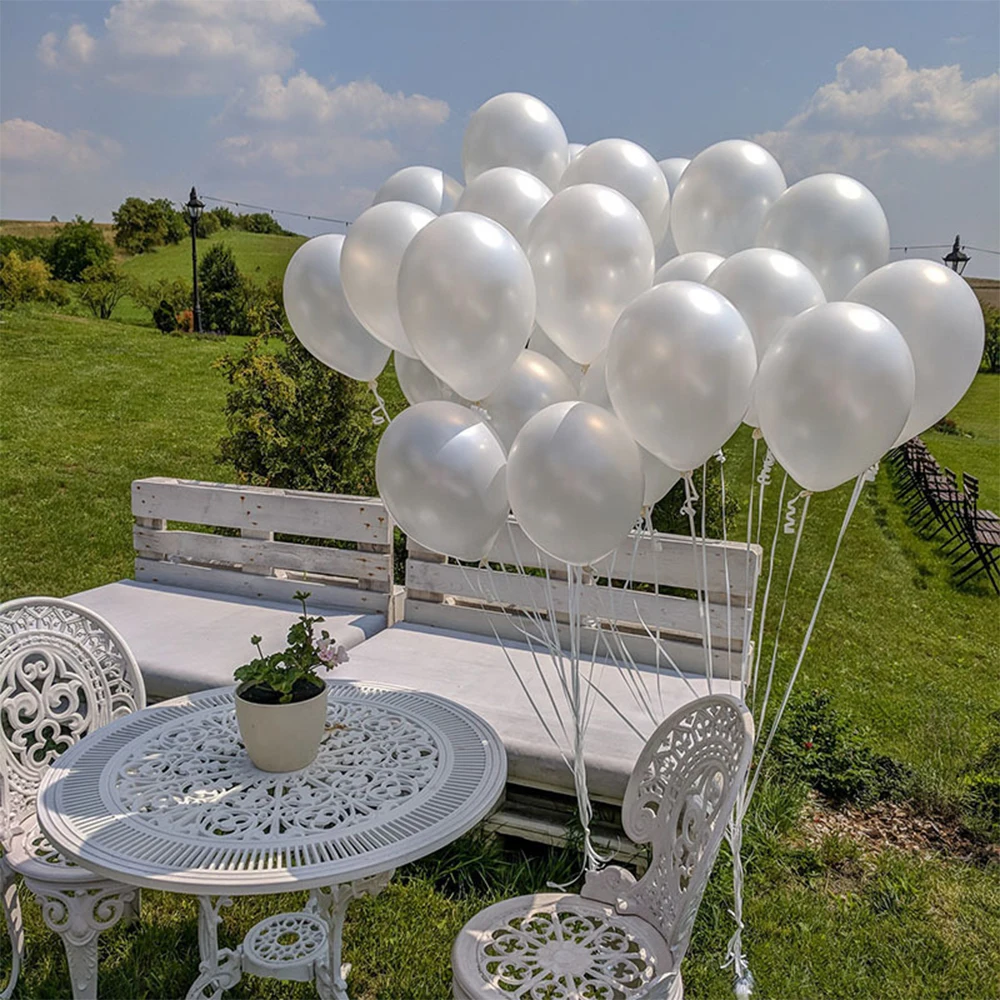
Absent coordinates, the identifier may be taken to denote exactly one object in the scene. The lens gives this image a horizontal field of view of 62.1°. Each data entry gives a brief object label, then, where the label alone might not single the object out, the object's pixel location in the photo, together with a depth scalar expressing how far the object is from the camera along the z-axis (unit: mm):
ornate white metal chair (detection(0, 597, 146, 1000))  2158
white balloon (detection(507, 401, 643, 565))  1871
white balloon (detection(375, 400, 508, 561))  2029
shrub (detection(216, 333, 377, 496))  5551
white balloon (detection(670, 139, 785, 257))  2436
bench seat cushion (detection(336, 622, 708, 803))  2801
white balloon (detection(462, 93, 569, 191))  2732
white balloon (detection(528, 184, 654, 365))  2111
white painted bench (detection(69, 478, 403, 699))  3865
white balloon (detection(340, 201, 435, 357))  2328
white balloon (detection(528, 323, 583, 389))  2623
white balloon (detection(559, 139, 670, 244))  2512
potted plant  2048
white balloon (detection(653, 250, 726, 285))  2287
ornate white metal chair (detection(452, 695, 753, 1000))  1836
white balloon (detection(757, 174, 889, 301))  2256
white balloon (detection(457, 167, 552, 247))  2430
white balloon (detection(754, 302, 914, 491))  1771
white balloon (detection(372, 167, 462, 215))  2764
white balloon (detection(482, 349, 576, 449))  2252
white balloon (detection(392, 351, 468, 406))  2783
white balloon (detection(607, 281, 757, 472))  1802
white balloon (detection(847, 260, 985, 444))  2031
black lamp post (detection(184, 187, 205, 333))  13258
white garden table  1741
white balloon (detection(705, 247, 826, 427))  2021
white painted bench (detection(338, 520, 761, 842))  2883
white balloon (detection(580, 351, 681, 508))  2248
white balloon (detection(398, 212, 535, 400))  1989
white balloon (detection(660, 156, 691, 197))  2871
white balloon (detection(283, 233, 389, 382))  2652
